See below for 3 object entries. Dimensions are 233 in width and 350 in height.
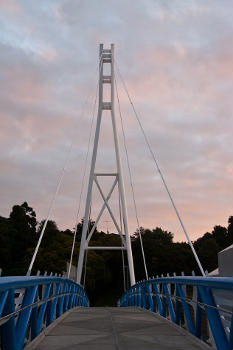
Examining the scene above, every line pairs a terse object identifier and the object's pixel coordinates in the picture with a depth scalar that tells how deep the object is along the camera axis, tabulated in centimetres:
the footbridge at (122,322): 463
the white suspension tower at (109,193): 2805
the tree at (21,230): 7774
